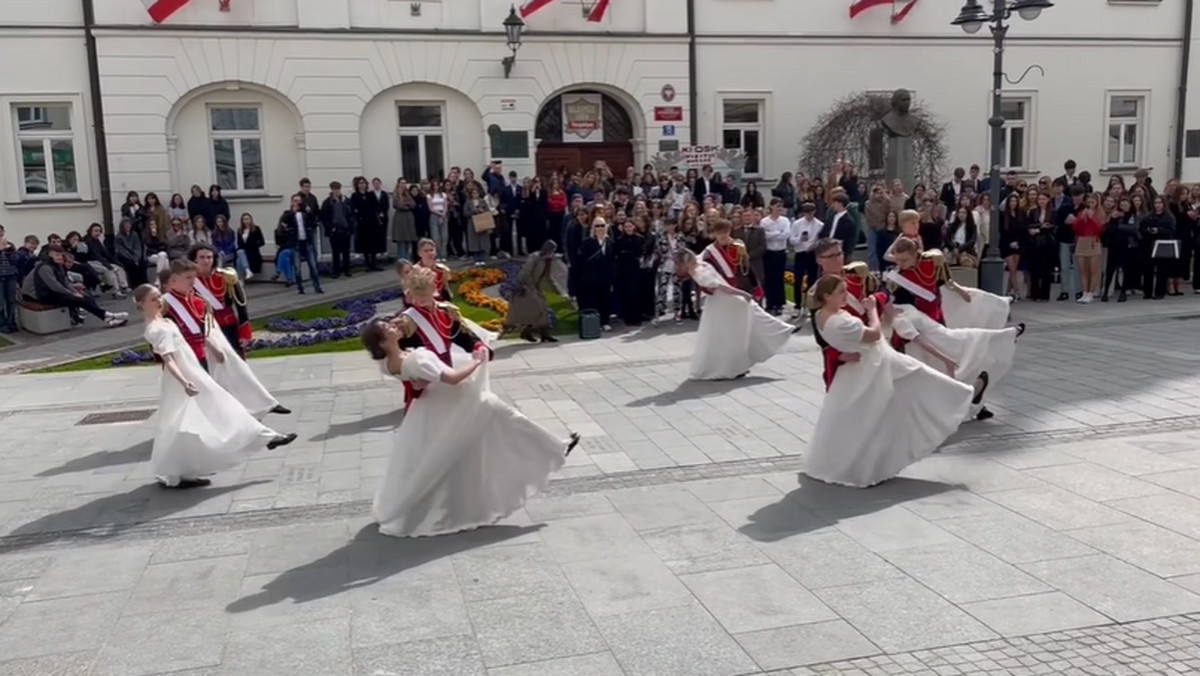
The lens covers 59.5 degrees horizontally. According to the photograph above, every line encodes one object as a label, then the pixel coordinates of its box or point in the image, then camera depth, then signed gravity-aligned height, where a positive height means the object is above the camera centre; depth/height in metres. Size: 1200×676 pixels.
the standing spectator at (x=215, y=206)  21.72 +0.01
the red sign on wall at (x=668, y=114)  25.09 +1.91
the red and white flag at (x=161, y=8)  21.59 +4.09
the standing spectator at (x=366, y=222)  21.80 -0.41
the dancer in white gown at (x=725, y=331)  12.14 -1.60
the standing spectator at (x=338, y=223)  21.11 -0.39
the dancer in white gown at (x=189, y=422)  8.24 -1.70
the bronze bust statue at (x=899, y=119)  22.47 +1.49
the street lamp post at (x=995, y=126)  16.33 +0.94
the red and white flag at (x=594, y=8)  23.67 +4.28
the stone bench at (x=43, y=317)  17.61 -1.78
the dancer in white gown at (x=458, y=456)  6.92 -1.72
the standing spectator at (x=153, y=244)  20.89 -0.71
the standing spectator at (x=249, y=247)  21.09 -0.83
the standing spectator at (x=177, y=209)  21.31 -0.03
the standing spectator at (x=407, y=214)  21.25 -0.25
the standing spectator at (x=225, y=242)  20.84 -0.70
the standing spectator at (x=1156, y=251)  18.05 -1.20
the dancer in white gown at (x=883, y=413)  7.74 -1.67
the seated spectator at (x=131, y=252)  20.61 -0.85
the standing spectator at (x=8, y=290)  17.92 -1.32
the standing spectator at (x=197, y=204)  21.60 +0.05
